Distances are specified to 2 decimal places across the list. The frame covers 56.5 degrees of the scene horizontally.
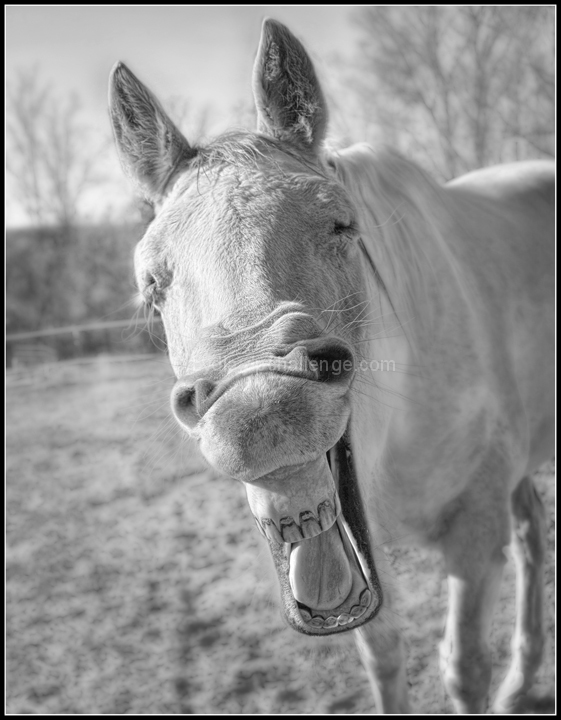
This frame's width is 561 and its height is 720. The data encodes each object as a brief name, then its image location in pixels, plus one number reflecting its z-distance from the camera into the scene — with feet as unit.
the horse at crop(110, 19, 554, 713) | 4.46
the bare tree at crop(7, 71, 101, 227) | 56.39
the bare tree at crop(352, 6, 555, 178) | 31.12
